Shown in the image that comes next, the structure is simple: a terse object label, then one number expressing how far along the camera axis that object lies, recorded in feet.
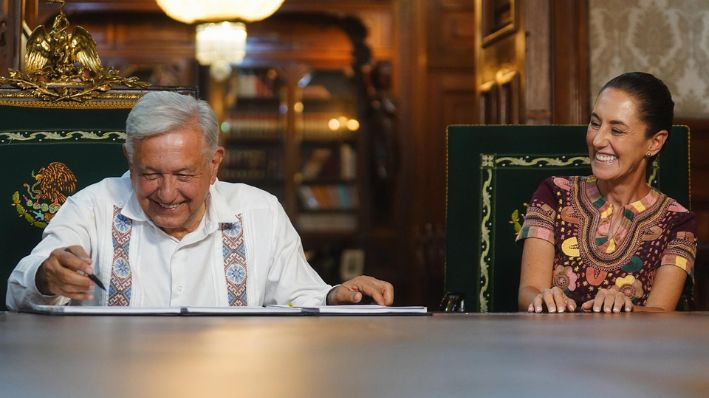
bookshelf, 25.72
